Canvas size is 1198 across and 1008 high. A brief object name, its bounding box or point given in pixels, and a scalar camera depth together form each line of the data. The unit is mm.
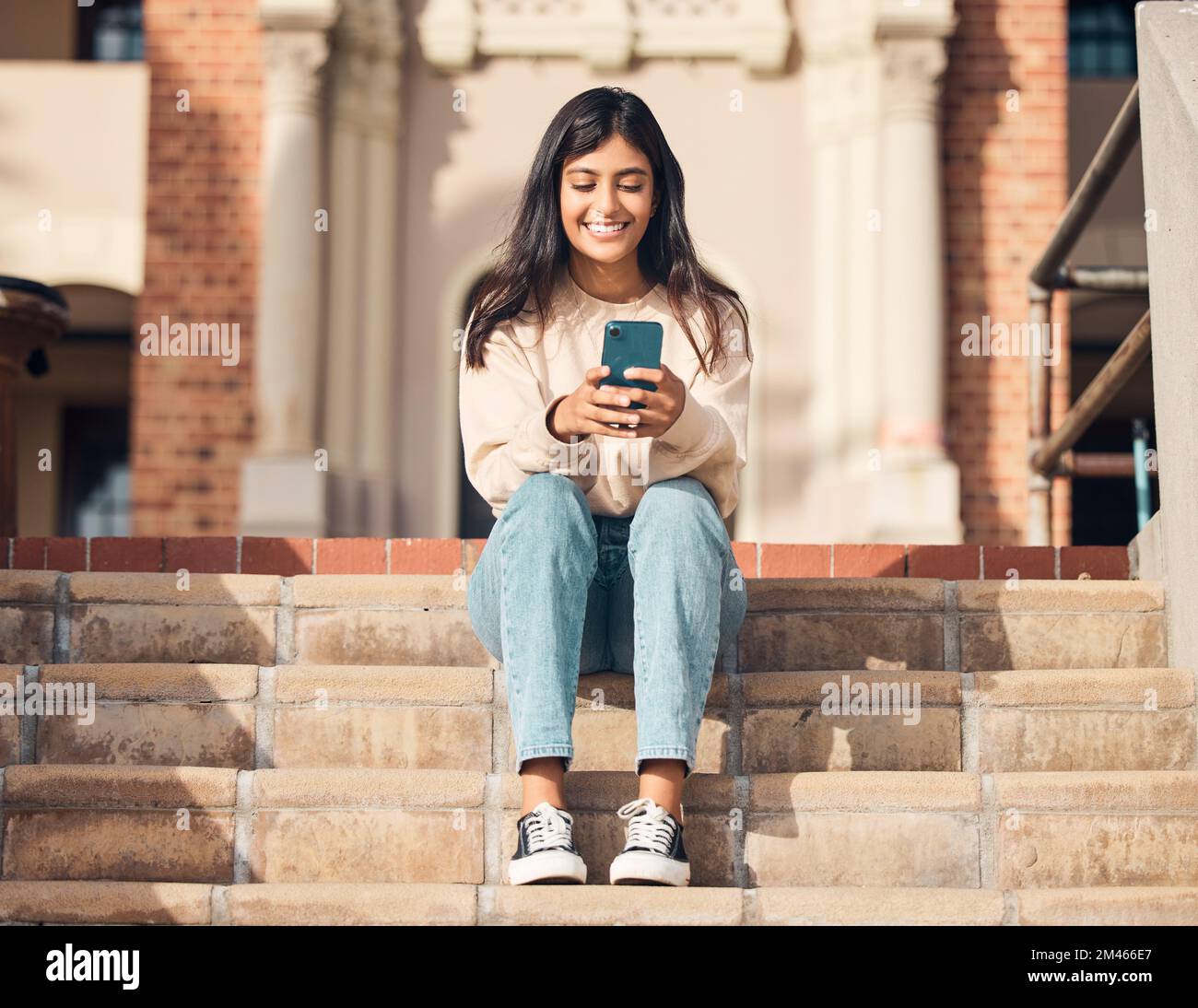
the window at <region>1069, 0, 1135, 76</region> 10227
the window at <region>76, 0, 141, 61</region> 10219
